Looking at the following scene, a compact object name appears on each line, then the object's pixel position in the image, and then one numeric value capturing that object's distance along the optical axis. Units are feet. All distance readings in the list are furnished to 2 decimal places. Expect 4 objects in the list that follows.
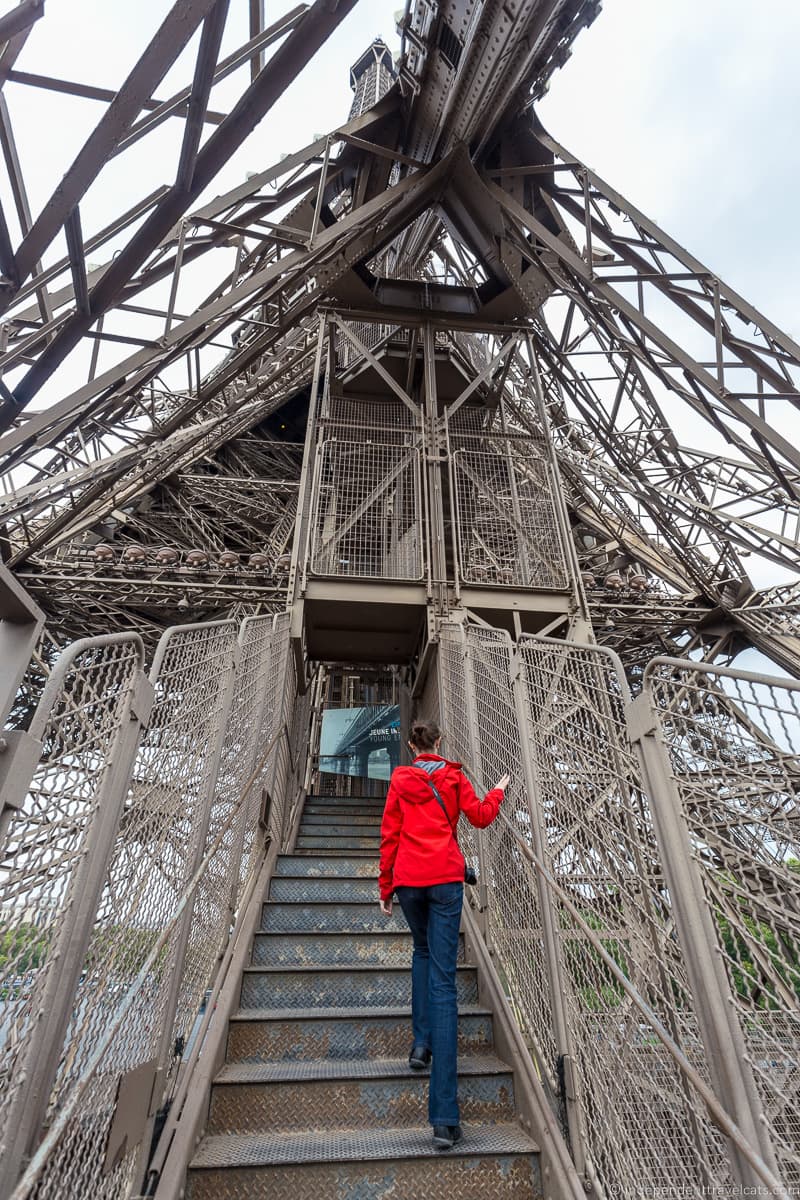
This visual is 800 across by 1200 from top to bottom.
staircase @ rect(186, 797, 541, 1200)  7.82
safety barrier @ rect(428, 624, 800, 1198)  6.13
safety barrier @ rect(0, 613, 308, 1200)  5.02
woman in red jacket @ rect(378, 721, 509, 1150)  8.21
